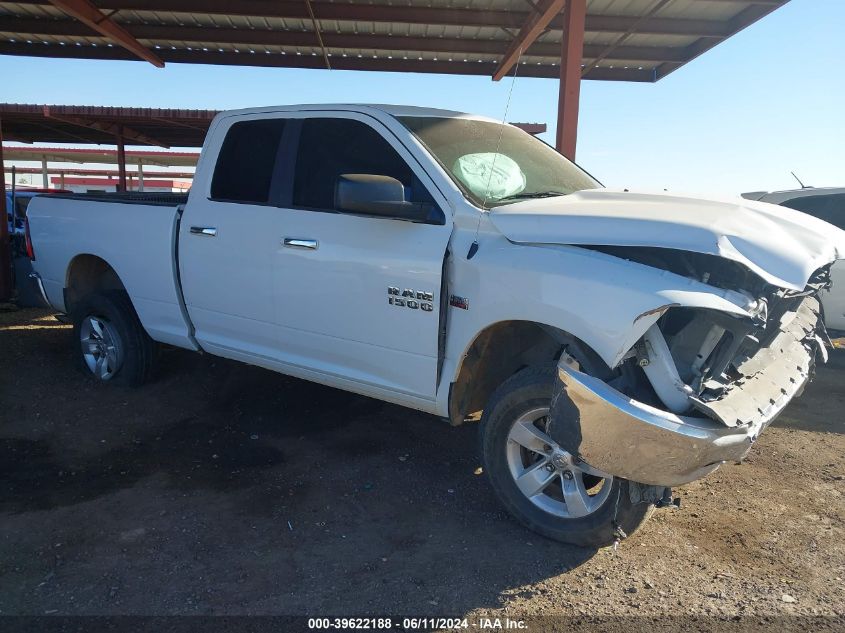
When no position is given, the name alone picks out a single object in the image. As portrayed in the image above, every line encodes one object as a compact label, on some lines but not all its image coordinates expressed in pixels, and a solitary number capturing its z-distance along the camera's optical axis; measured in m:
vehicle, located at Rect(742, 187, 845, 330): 7.05
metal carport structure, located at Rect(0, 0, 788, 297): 8.06
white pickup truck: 2.70
